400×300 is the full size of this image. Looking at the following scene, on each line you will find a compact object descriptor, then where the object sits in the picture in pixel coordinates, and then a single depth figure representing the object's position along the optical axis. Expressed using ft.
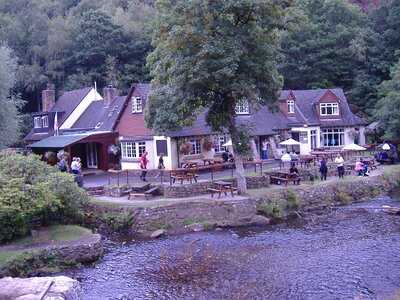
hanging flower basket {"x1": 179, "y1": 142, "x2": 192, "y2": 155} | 122.72
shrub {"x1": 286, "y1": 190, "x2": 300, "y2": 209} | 92.49
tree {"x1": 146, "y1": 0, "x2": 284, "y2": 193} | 87.81
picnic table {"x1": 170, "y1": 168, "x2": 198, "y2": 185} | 97.66
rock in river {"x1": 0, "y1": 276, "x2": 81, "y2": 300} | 45.25
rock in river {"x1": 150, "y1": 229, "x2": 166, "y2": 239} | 79.77
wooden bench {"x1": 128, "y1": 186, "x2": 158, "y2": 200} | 94.08
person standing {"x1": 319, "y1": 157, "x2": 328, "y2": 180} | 108.68
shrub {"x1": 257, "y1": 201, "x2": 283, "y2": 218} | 88.12
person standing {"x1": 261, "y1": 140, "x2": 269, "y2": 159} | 139.67
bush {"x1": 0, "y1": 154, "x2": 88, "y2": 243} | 69.05
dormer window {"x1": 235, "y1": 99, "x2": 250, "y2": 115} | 139.03
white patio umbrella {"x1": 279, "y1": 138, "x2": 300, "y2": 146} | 132.26
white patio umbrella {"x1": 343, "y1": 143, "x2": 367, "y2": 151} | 127.24
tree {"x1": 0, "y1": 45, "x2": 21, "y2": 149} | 115.75
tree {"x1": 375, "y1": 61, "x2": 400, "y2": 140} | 140.36
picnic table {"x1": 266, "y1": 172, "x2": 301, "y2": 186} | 102.66
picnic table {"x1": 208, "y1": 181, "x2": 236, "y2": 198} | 92.93
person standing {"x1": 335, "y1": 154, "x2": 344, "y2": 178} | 110.02
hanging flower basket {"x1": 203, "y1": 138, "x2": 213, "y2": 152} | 127.03
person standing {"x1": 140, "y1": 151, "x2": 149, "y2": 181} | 109.50
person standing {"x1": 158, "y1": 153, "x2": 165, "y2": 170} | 117.80
